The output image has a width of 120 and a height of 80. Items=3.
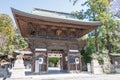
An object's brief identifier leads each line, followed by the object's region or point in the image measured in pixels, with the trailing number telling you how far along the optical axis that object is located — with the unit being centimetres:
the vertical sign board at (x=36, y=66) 1312
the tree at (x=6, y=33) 3058
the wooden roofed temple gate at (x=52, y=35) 1312
